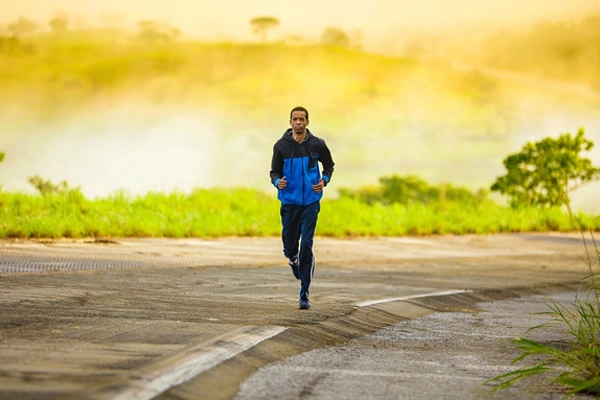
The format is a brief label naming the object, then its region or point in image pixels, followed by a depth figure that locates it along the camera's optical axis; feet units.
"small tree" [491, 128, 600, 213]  283.18
